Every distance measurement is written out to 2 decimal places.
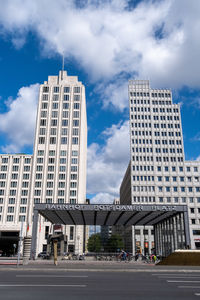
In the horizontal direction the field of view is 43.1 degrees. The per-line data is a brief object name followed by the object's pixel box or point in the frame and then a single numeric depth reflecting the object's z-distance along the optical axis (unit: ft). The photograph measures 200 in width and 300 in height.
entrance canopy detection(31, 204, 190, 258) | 104.73
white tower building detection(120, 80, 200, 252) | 261.65
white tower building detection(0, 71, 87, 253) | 276.00
